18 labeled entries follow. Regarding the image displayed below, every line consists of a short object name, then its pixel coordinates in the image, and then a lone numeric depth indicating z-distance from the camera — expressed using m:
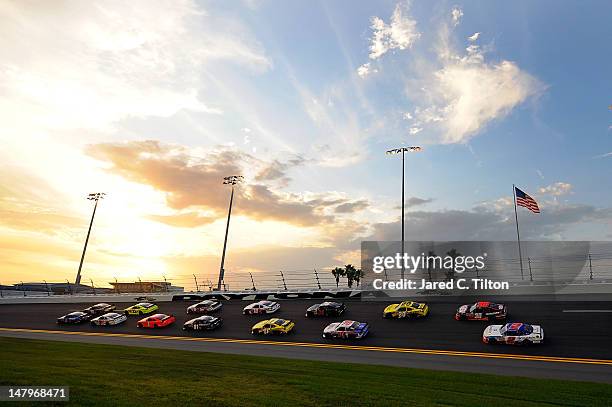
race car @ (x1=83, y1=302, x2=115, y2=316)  46.88
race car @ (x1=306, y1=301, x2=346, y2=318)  36.94
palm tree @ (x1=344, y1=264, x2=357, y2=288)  98.01
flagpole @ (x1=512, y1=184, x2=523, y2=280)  51.80
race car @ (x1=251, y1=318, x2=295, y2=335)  33.22
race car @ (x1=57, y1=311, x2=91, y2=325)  44.53
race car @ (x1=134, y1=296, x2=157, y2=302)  55.81
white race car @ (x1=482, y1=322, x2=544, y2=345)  25.83
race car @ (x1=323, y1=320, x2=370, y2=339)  30.14
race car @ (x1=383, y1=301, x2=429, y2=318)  34.38
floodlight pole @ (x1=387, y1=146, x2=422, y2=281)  54.70
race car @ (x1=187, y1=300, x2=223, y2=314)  43.19
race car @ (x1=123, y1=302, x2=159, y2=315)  45.81
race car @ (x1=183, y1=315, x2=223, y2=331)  36.62
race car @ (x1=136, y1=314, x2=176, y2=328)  39.88
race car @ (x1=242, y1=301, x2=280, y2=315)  40.47
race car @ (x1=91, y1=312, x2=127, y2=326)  42.62
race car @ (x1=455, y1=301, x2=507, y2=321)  31.62
